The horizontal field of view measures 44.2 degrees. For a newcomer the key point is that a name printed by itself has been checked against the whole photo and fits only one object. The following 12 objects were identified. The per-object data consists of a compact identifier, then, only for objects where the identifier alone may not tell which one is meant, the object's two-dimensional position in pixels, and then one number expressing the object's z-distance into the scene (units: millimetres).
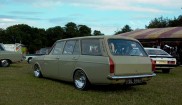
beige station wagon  6078
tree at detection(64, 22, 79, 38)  52955
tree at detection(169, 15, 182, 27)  36711
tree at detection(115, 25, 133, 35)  49719
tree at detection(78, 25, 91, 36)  54976
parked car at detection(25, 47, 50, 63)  19440
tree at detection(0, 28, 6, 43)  53627
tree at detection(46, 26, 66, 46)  51617
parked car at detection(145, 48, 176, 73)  11423
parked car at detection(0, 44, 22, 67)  12960
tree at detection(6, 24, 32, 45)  52955
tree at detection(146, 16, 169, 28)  39582
